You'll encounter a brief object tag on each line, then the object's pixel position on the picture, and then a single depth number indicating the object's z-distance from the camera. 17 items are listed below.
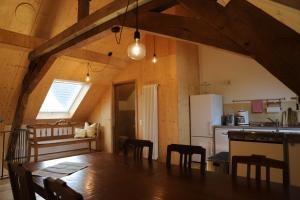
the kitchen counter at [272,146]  2.58
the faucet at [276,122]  4.33
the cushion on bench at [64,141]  5.64
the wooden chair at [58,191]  1.02
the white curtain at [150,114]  5.29
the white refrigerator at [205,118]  4.86
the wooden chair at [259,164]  1.62
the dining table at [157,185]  1.45
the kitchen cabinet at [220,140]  4.62
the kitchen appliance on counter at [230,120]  4.89
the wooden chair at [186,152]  2.18
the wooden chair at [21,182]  1.43
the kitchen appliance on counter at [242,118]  4.77
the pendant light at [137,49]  2.15
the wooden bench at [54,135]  5.43
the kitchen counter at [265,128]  3.91
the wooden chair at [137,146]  2.59
